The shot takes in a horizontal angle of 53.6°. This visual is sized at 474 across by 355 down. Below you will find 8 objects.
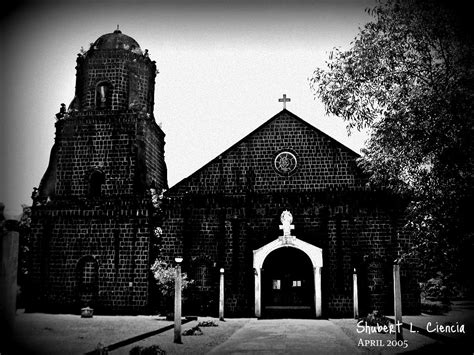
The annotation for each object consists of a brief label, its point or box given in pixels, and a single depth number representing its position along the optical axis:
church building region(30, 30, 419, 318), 22.09
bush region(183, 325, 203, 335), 14.67
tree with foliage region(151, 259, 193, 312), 21.73
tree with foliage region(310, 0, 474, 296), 10.43
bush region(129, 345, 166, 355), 9.80
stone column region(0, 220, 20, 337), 6.21
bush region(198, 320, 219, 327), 17.24
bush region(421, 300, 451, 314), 22.93
